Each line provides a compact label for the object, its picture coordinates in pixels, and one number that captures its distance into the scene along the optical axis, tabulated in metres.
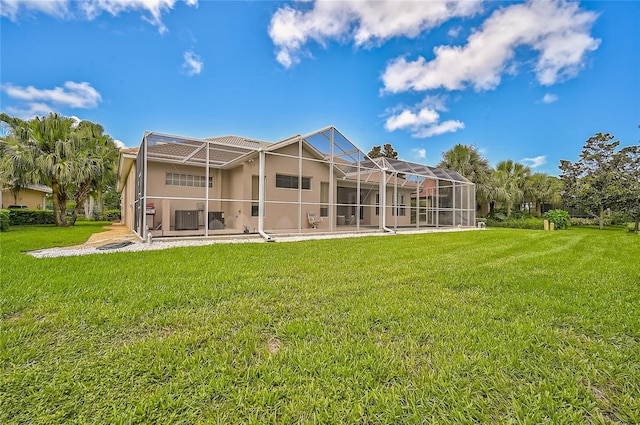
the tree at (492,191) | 20.53
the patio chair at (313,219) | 13.89
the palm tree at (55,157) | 13.41
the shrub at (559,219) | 19.28
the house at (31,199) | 21.06
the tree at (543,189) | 22.67
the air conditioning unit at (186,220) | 12.27
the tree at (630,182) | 15.84
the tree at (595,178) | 18.17
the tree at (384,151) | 37.84
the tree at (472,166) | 20.77
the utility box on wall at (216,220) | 13.12
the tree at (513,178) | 21.42
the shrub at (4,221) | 11.74
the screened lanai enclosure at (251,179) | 11.10
